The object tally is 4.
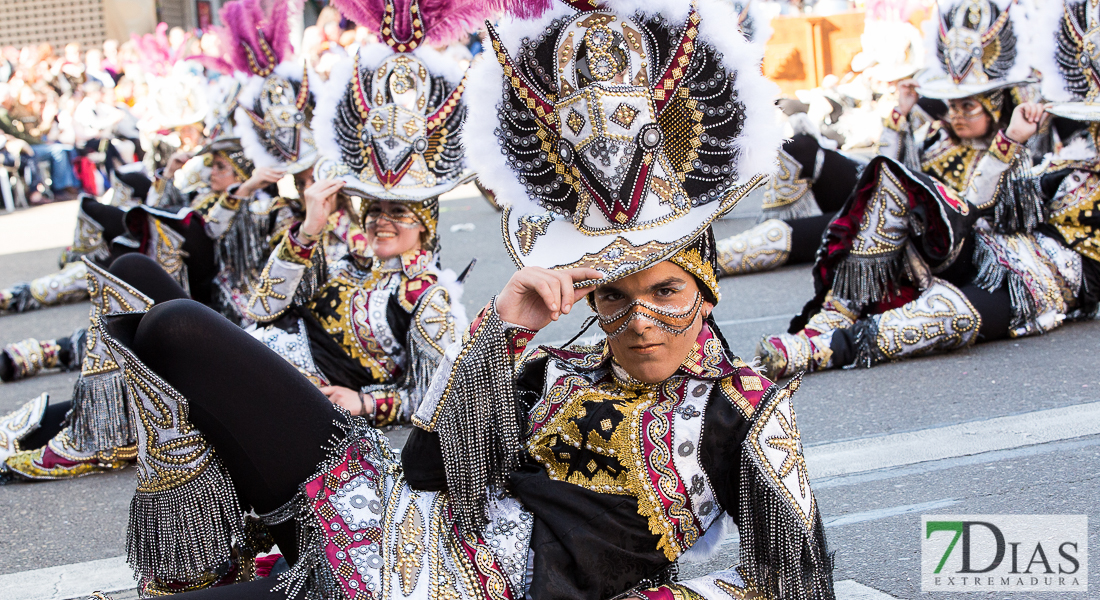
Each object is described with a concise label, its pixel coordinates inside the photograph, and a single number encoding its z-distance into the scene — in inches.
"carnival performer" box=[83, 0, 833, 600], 93.0
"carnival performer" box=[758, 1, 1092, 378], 201.6
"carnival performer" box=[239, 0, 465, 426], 179.6
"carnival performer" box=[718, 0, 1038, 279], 217.5
